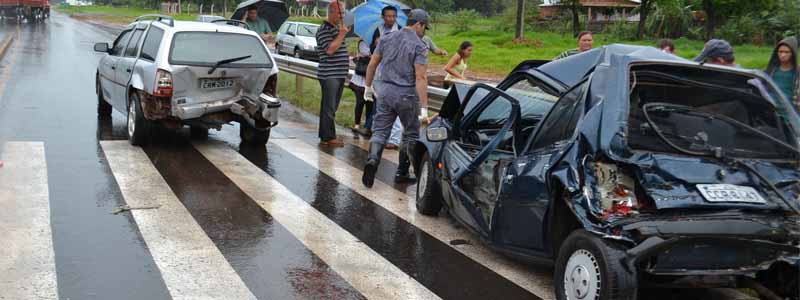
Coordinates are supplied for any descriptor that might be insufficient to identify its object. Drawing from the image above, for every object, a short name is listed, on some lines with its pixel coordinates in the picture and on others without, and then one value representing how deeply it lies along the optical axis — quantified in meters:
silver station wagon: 9.89
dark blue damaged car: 4.51
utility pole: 36.42
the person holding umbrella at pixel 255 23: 15.83
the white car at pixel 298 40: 30.59
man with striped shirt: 11.08
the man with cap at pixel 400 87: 8.38
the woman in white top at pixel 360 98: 11.65
